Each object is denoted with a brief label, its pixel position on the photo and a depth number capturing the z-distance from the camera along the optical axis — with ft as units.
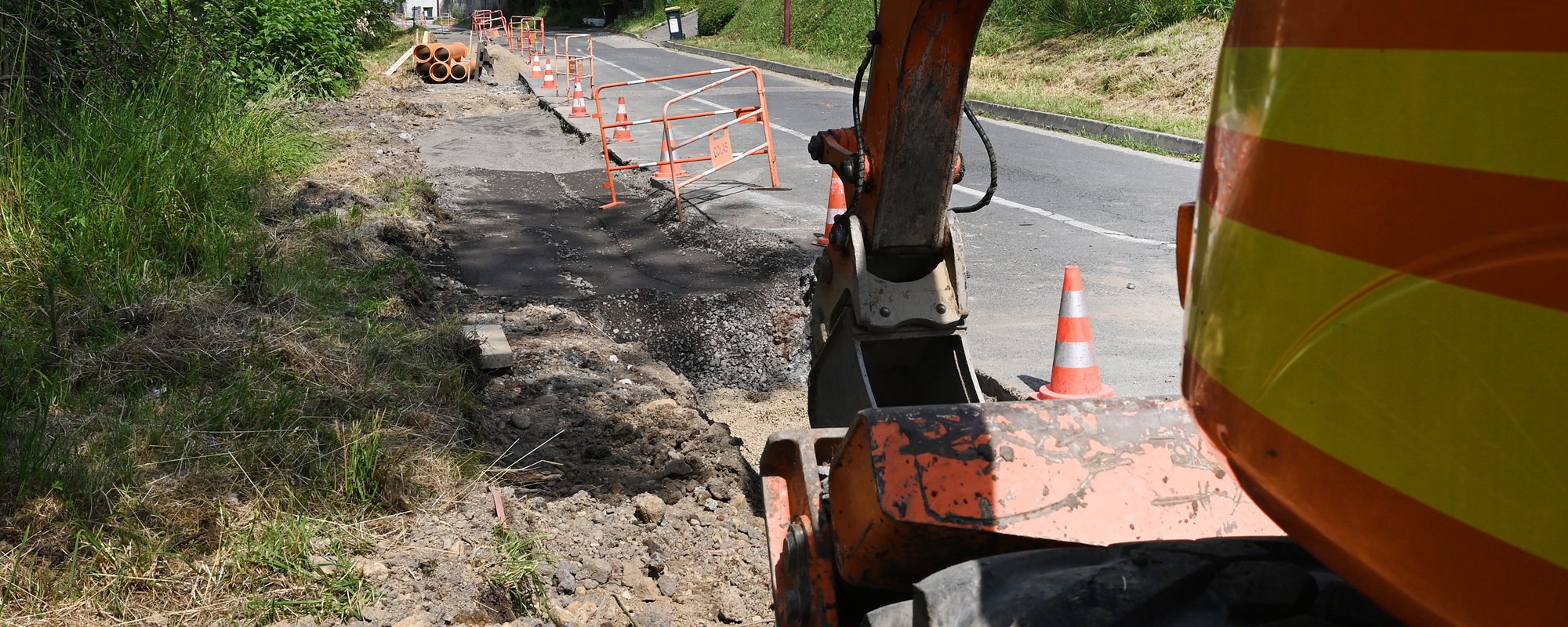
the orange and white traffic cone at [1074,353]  14.47
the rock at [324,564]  10.21
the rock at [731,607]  10.75
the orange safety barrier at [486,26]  125.49
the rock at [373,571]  10.28
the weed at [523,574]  10.39
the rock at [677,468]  13.29
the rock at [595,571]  11.05
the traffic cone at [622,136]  45.38
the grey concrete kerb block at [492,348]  16.62
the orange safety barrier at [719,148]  31.89
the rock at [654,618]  10.40
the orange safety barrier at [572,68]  59.02
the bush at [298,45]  42.42
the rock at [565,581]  10.71
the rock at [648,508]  12.27
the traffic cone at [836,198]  21.77
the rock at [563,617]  10.25
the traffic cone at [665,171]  34.40
